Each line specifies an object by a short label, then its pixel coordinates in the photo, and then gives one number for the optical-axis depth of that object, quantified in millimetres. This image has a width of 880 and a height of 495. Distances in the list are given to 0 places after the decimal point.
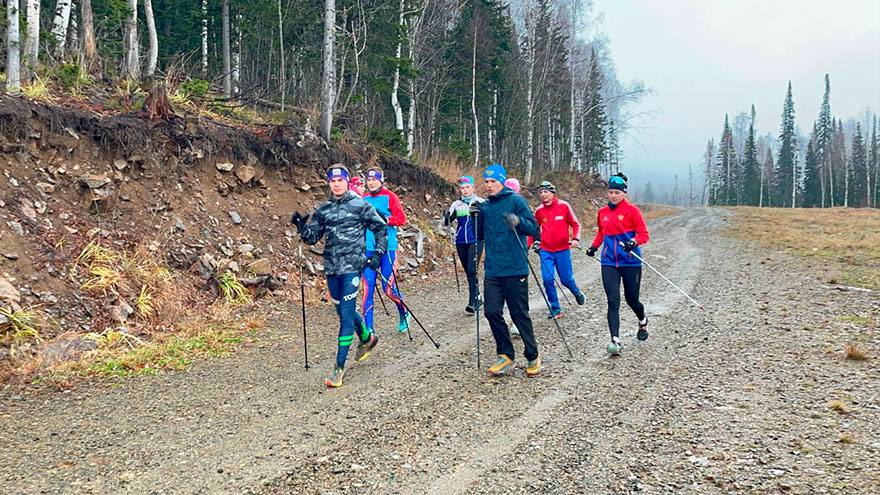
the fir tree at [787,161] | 70938
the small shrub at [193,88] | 11570
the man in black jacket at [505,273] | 5598
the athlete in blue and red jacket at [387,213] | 7547
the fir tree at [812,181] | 68062
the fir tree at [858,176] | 64812
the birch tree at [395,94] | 18672
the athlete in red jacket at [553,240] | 8320
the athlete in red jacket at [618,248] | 6297
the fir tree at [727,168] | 77500
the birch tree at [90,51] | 11214
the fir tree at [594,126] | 35259
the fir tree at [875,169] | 64500
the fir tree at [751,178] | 72625
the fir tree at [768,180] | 74062
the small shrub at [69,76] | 9867
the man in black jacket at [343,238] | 5652
